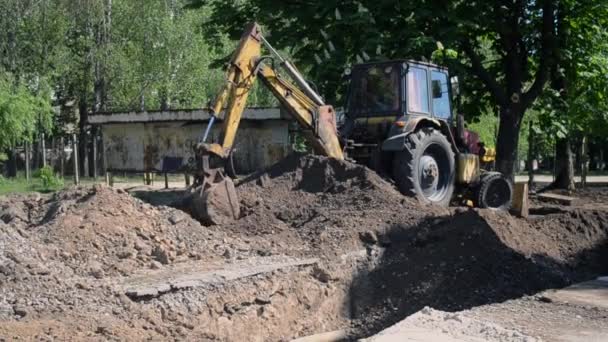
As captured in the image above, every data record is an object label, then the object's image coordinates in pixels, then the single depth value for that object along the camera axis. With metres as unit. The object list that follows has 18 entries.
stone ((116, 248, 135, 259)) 8.21
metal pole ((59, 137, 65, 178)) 27.33
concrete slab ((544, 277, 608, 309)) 7.18
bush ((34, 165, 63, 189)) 21.59
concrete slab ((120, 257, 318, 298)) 7.30
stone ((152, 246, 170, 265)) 8.38
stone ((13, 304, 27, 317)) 6.56
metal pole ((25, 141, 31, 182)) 28.05
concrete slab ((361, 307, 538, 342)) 5.69
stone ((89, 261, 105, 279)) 7.65
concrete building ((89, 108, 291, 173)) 20.09
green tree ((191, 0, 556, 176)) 14.67
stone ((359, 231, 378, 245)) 9.60
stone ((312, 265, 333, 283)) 8.69
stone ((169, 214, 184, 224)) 9.12
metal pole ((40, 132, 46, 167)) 29.70
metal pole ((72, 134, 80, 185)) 22.55
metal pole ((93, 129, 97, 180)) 26.37
